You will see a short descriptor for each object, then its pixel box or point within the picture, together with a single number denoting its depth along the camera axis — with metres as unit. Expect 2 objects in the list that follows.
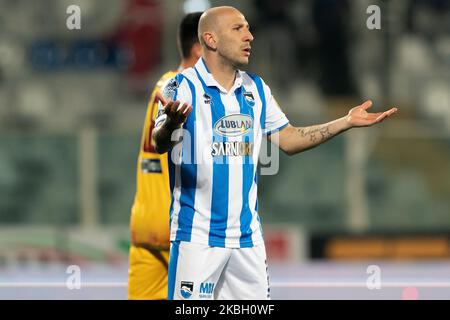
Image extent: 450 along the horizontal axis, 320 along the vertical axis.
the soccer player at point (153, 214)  11.73
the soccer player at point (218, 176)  9.54
